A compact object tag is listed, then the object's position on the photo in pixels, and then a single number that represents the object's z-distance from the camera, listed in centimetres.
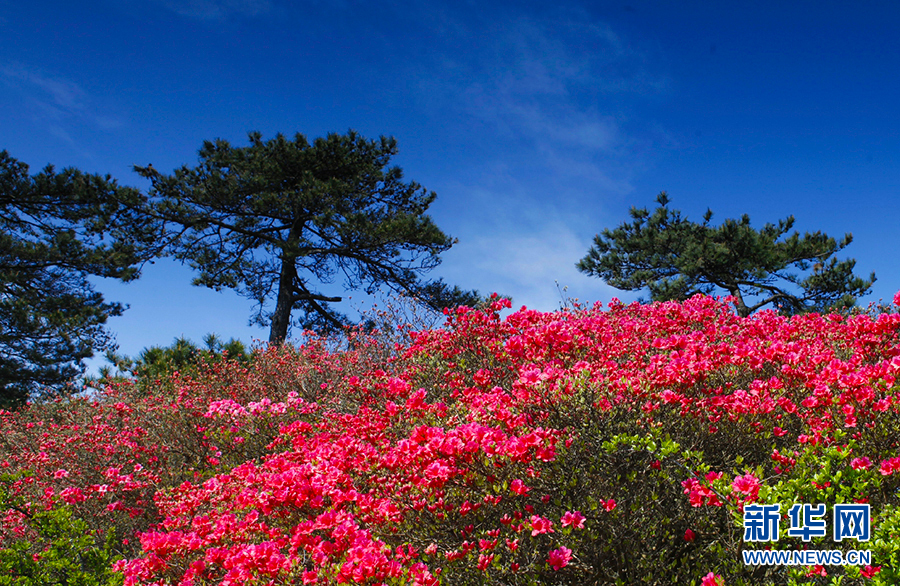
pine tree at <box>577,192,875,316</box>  1650
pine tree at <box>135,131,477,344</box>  1430
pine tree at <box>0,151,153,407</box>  1357
